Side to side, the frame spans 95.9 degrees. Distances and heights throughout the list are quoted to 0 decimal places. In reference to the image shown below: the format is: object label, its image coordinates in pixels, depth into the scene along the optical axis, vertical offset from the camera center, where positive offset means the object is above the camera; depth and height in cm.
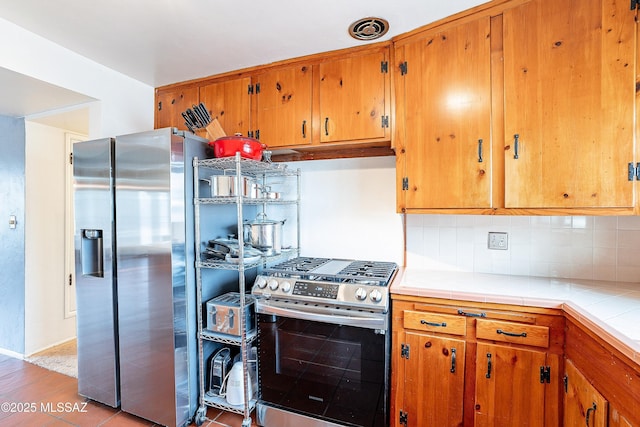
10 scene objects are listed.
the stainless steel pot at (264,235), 196 -16
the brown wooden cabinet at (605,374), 91 -59
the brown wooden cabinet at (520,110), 133 +53
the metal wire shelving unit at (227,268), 172 -43
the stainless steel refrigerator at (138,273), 170 -38
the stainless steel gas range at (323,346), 157 -78
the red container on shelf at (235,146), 179 +40
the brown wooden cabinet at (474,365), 134 -77
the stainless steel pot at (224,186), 174 +15
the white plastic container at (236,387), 181 -111
